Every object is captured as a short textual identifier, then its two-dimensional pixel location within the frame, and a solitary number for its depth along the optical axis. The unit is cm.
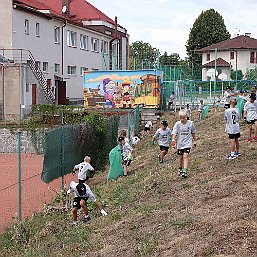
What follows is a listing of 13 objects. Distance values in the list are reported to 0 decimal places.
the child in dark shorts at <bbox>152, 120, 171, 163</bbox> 1645
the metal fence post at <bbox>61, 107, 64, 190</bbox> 1510
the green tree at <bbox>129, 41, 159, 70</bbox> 4157
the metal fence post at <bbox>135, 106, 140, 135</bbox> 2981
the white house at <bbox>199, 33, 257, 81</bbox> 6612
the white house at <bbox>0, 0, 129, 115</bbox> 3800
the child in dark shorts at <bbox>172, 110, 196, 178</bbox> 1242
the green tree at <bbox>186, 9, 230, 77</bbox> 8219
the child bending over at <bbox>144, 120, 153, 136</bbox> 2882
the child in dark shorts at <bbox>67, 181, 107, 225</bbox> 1110
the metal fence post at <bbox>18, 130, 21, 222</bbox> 1167
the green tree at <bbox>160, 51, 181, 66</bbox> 9701
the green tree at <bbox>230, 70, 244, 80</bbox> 5890
